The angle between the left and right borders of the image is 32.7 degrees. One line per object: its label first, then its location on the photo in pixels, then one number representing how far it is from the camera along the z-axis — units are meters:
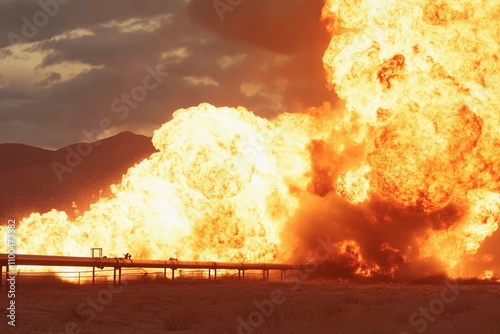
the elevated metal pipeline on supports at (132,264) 55.66
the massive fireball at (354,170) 60.69
